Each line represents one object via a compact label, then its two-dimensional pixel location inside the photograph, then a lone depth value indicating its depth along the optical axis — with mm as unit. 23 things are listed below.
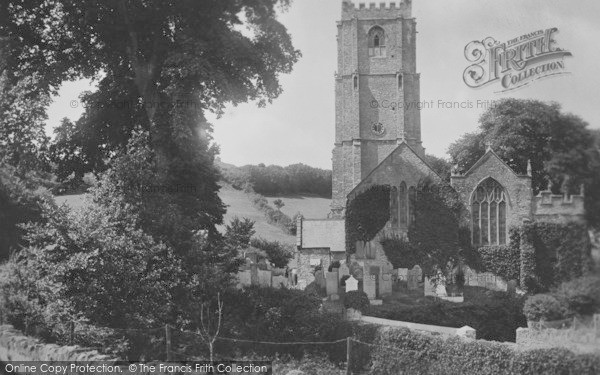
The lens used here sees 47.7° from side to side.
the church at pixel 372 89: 52406
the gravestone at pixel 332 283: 28078
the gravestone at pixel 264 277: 28678
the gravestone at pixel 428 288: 29175
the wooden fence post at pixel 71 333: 16512
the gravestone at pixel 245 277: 27303
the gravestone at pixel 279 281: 29170
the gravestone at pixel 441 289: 29450
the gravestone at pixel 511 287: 29250
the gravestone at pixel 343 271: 29969
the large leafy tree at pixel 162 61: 23656
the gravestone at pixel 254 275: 27691
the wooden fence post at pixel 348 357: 18016
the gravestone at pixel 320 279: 29481
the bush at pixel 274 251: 44750
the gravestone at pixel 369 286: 27875
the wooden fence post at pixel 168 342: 17156
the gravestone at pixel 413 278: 30844
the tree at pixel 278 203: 67625
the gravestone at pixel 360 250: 35188
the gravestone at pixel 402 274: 32359
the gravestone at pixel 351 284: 28053
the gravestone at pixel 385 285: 28922
